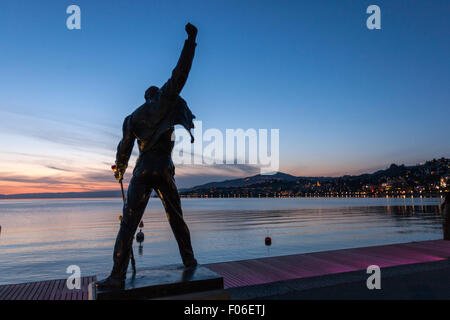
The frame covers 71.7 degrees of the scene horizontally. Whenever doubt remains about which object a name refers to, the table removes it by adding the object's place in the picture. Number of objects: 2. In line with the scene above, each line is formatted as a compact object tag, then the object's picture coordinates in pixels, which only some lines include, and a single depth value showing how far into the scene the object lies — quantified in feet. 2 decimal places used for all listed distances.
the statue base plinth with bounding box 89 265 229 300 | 12.01
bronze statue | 13.17
